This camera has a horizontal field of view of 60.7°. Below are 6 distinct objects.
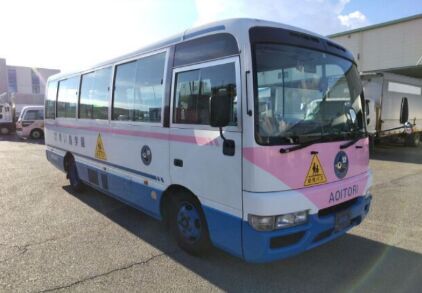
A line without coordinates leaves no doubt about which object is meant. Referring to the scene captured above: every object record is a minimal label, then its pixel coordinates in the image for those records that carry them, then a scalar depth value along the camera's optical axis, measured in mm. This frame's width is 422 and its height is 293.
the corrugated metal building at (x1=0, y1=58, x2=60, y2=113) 64062
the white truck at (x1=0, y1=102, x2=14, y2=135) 26375
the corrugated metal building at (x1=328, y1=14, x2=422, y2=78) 16961
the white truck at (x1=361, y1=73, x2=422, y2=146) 13078
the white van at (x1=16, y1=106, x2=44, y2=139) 21828
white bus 3336
